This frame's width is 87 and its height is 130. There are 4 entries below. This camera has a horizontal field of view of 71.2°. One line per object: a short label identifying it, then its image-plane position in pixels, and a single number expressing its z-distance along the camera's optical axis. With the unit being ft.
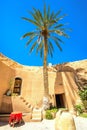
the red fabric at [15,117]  17.70
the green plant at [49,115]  20.55
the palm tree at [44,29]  26.86
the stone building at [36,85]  26.56
